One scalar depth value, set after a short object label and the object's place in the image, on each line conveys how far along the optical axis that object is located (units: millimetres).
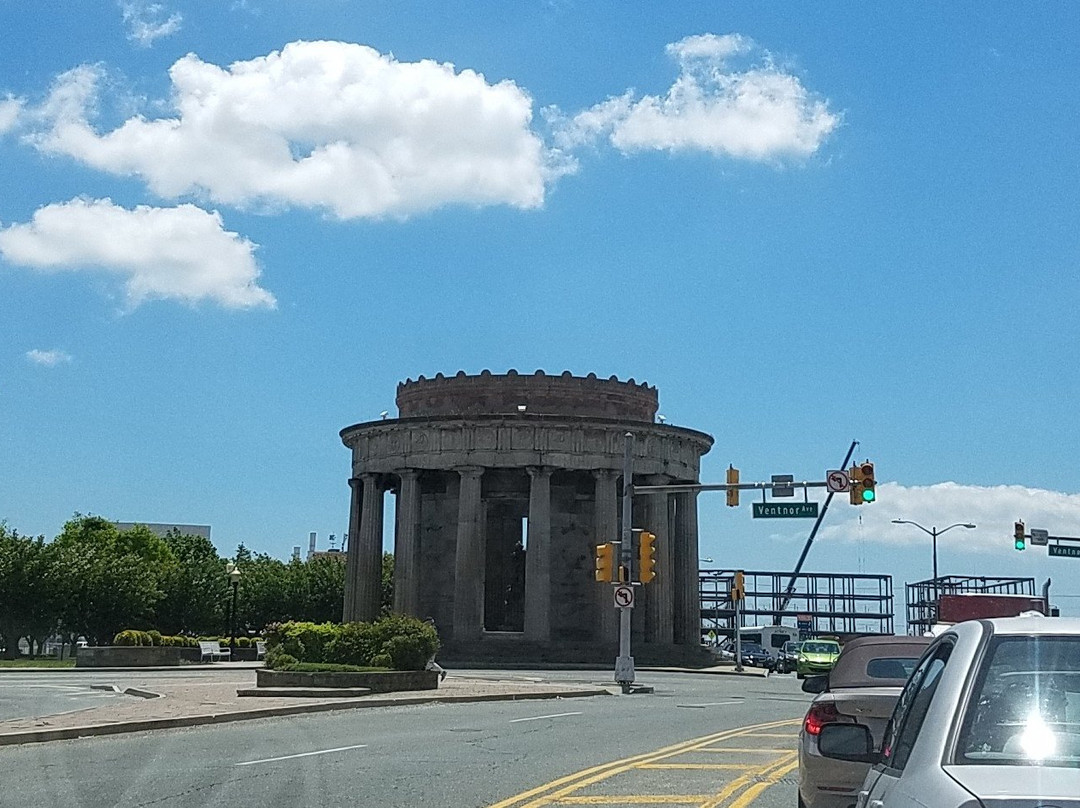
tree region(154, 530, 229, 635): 76875
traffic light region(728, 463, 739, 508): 35688
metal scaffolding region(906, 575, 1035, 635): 92938
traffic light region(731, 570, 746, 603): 56438
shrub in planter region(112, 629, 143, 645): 49156
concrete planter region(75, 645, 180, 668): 47375
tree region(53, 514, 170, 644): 67375
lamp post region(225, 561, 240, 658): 54750
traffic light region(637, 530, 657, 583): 36606
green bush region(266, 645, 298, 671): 32256
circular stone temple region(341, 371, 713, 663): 61656
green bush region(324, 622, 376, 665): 32562
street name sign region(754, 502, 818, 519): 37906
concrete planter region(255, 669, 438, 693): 29672
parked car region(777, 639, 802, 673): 64562
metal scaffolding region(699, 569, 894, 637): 142500
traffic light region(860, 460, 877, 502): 33375
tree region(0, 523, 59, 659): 64312
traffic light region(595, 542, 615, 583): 36531
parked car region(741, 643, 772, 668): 70169
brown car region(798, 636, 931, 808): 9781
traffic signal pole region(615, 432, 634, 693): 36500
